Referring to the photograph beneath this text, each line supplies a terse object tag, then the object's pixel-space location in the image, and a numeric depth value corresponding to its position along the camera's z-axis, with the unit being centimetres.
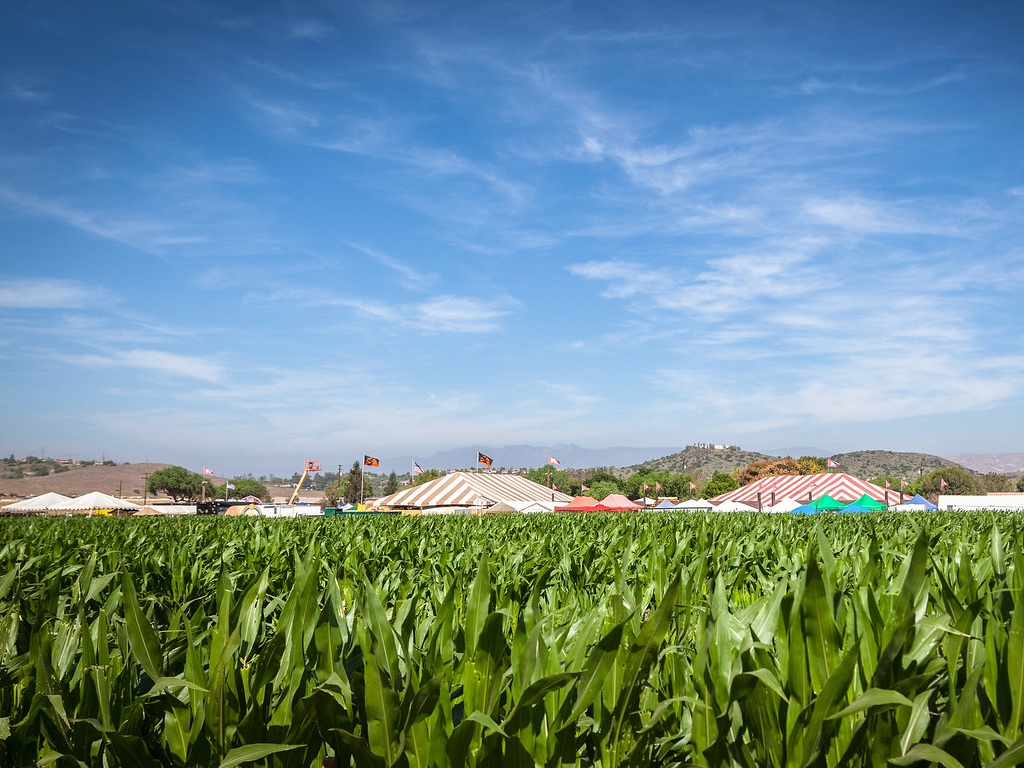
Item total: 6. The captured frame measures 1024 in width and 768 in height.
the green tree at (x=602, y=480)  11941
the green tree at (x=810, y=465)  12988
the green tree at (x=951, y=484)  9600
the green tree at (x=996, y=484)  11014
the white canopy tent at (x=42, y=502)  3762
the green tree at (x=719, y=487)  10588
